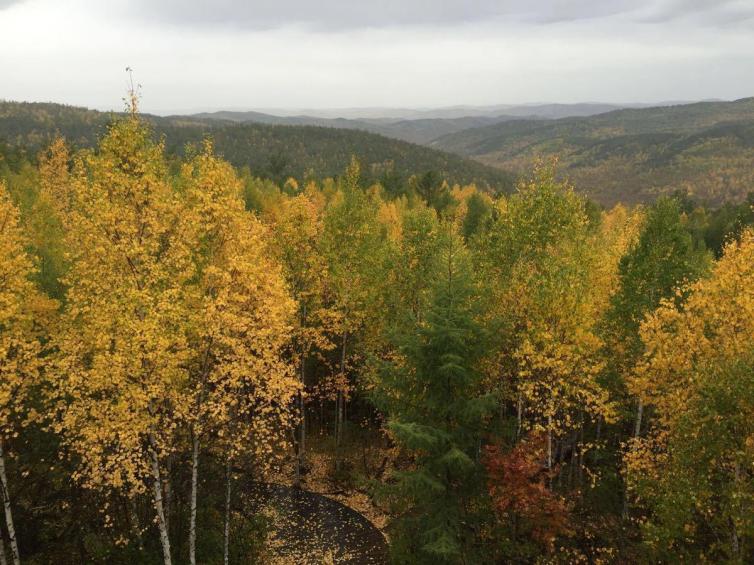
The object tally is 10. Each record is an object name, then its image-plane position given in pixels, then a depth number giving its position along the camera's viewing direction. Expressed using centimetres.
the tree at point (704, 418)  1327
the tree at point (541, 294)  1933
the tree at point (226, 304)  1700
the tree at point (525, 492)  1648
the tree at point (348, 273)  3019
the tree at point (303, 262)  2777
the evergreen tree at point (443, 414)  1722
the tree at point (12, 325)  1566
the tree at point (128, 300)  1502
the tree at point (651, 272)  2333
